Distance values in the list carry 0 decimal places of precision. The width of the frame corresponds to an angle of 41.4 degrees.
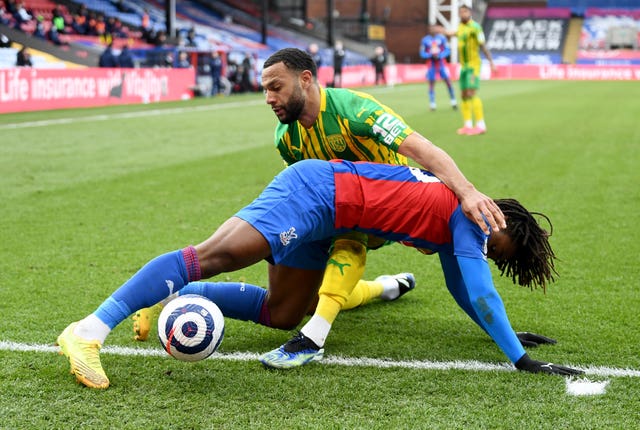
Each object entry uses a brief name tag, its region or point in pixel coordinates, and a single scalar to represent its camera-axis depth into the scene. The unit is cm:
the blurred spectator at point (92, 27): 3121
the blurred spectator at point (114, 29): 3230
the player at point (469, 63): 1550
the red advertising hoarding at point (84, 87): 2012
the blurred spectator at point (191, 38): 3364
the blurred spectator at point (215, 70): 2973
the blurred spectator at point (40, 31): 2731
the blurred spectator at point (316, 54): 3051
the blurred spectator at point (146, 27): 3253
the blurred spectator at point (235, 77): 3187
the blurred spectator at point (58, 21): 2875
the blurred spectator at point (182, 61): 2891
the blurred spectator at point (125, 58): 2534
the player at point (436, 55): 2375
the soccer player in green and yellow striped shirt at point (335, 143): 393
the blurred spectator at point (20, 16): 2755
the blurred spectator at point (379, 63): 3771
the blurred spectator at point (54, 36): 2730
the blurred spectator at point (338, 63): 3259
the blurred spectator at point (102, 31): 3095
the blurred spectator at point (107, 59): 2502
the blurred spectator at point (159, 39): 3094
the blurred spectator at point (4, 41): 2455
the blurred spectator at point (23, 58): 2229
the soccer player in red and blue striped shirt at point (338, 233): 363
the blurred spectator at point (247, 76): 3152
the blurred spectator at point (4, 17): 2722
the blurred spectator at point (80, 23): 3067
